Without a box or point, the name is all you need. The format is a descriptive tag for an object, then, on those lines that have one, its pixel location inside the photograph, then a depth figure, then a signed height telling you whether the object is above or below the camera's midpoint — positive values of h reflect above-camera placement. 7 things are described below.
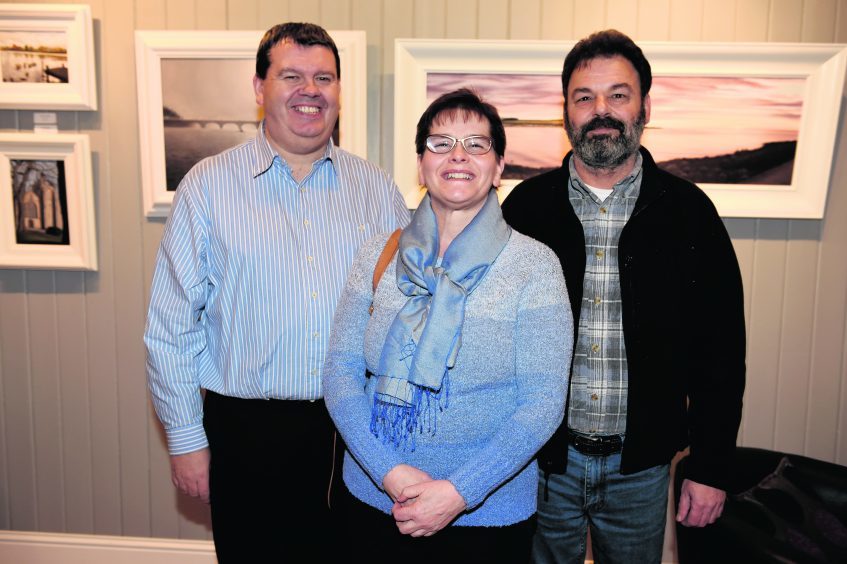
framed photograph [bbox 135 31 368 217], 2.37 +0.45
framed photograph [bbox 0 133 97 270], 2.46 +0.06
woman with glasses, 1.32 -0.31
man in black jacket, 1.61 -0.25
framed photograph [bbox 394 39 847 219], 2.30 +0.42
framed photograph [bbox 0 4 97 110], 2.39 +0.58
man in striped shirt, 1.69 -0.26
